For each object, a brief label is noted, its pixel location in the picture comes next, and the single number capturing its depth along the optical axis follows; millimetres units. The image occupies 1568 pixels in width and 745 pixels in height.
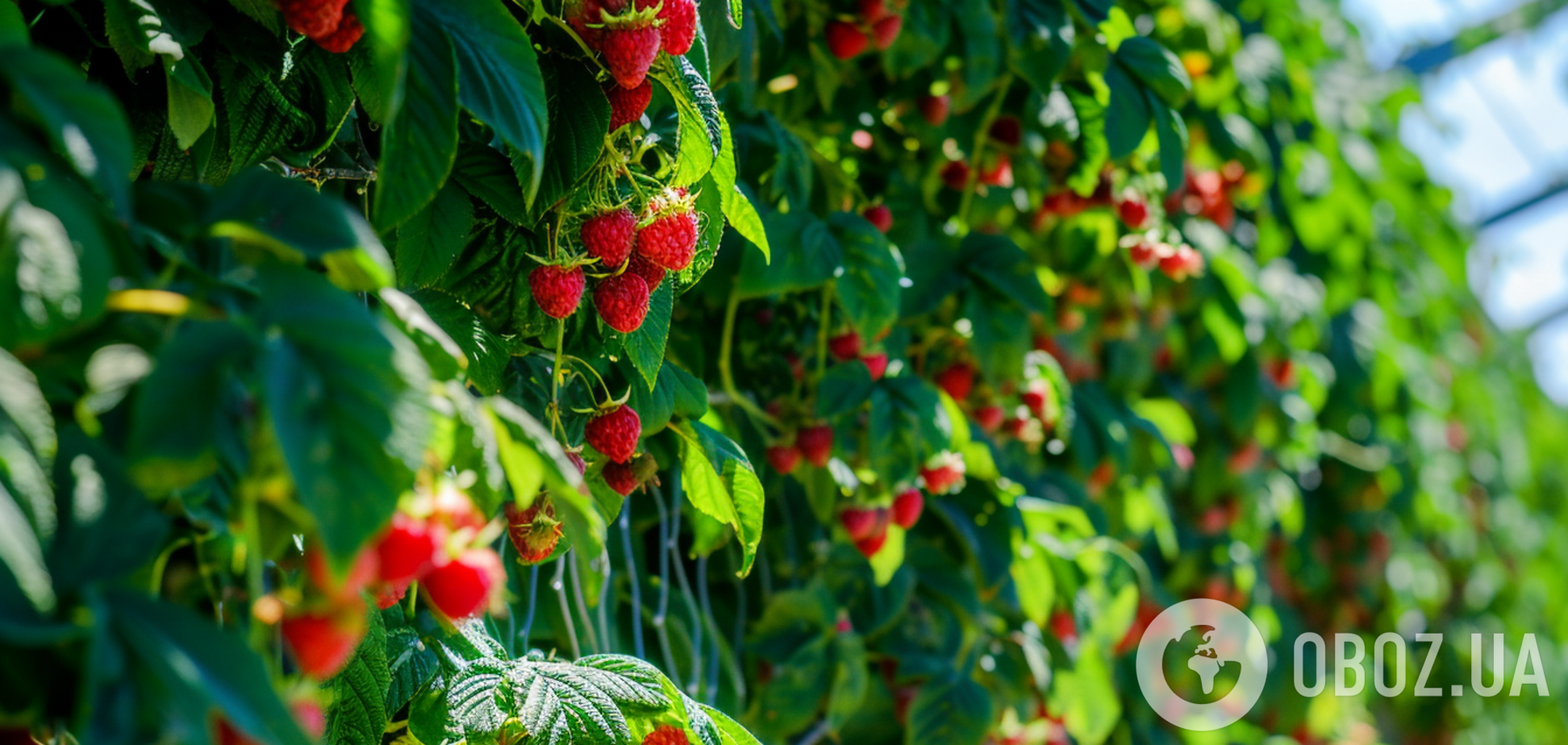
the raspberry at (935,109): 1468
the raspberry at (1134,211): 1569
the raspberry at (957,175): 1533
